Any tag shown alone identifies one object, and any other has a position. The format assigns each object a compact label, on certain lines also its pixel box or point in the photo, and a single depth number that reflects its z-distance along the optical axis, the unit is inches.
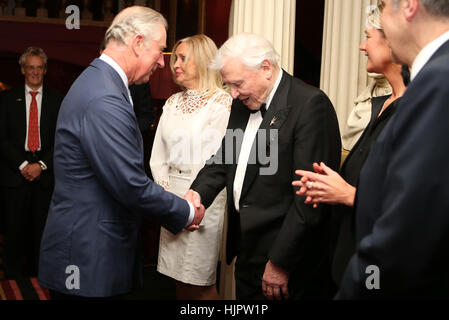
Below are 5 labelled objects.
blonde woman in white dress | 118.7
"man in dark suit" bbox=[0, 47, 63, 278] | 174.1
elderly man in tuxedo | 82.4
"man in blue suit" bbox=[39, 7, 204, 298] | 75.2
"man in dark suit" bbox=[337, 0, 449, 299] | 43.9
